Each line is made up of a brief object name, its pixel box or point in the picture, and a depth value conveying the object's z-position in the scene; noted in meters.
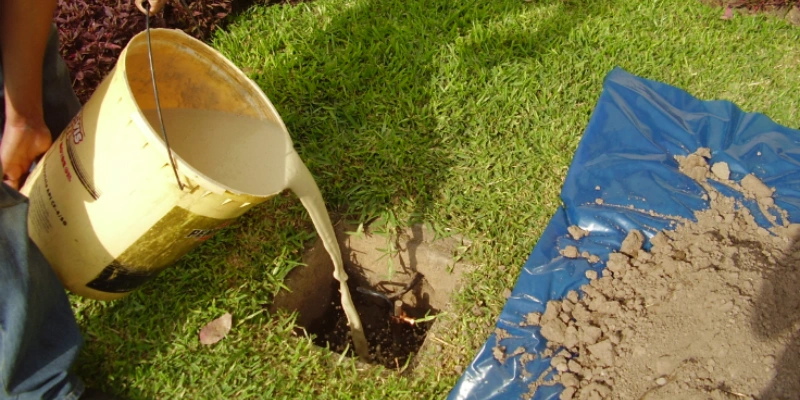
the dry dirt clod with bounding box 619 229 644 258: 2.55
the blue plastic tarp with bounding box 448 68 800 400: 2.34
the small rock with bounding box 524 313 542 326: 2.39
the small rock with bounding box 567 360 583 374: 2.25
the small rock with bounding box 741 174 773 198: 2.73
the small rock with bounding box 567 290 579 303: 2.45
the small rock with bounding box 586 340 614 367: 2.26
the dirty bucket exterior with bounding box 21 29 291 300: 1.88
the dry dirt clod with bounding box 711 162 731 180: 2.80
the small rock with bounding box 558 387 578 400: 2.19
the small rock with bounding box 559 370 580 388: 2.22
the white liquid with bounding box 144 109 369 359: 2.17
